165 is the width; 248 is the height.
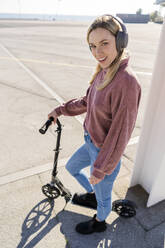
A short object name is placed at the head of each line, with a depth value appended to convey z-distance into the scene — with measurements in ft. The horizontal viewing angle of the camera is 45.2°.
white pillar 7.09
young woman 4.76
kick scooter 8.06
